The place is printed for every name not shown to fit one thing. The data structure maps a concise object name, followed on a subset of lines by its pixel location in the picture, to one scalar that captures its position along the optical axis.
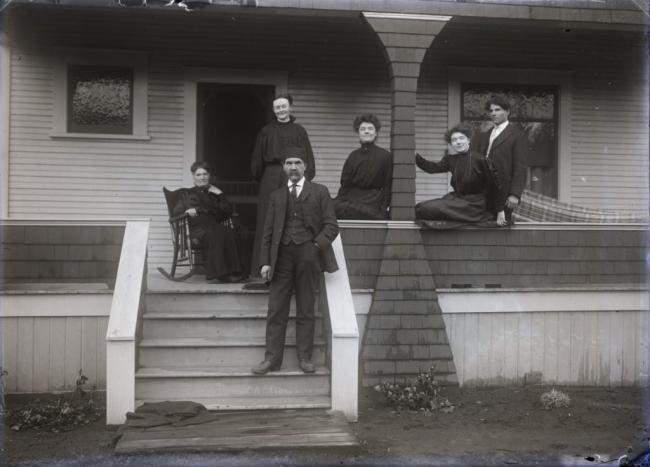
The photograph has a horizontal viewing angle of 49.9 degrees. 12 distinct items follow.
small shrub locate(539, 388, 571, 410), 6.79
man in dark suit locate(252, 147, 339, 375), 6.24
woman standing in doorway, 7.26
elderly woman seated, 7.52
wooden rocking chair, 7.73
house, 7.43
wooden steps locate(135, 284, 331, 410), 6.03
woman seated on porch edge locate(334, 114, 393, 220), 7.64
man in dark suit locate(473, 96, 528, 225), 7.37
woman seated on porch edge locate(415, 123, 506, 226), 7.39
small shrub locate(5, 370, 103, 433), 5.85
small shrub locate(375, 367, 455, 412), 6.58
